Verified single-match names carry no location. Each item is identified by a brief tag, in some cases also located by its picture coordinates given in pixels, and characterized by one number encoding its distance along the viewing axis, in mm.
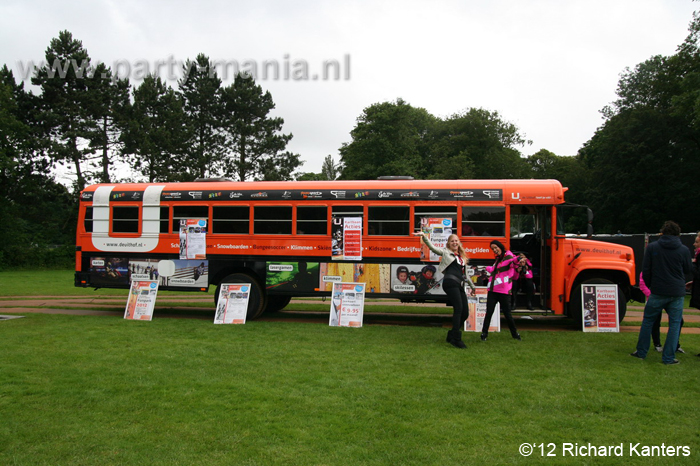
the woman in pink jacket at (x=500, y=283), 8969
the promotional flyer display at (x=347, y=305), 10945
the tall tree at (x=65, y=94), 37625
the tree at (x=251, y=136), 44656
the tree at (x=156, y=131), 39719
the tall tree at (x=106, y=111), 38375
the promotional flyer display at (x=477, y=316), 10195
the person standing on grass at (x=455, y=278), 8734
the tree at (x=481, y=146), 55469
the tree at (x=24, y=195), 35781
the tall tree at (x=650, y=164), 38562
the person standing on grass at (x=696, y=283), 8094
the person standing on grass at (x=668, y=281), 7570
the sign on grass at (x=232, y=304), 11398
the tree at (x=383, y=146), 50219
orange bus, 11047
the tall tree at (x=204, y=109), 44188
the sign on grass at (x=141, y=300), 11797
